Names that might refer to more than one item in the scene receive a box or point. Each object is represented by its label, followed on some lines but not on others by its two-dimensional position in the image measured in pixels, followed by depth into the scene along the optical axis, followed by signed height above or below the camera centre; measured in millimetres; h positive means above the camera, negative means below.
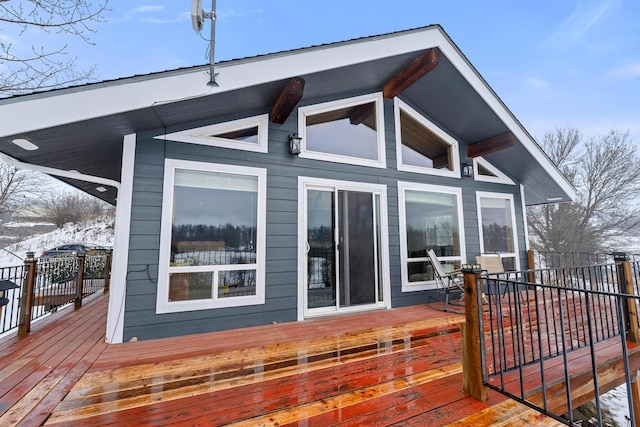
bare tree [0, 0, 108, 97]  3949 +3121
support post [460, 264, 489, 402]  2109 -686
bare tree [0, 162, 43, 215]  11922 +2689
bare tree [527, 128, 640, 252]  13258 +2249
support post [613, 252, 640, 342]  3168 -456
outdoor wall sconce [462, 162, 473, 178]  5936 +1584
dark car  14797 +124
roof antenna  2787 +2239
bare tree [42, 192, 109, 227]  18628 +2903
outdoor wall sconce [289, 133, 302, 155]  4285 +1539
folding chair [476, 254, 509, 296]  5715 -311
